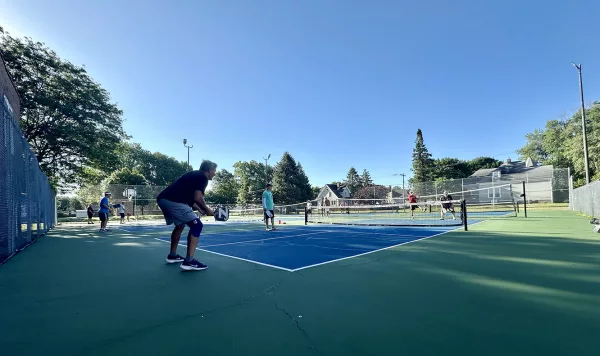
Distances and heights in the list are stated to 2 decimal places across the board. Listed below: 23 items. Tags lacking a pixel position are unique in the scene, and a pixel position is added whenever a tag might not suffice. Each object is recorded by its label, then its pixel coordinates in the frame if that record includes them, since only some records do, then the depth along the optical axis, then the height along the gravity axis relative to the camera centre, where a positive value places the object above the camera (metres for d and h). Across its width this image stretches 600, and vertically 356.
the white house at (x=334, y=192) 66.88 +0.18
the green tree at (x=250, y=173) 67.19 +5.52
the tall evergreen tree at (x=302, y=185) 50.44 +1.44
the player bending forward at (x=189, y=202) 4.48 -0.07
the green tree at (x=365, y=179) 74.19 +3.36
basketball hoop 27.54 +0.59
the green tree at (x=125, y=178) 43.53 +3.29
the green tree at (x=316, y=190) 77.64 +0.90
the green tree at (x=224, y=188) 54.92 +1.85
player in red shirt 16.92 -0.45
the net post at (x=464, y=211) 8.88 -0.70
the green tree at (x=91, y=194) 52.31 +1.27
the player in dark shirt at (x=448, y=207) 14.28 -0.89
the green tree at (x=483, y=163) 77.08 +6.90
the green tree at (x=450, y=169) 62.41 +4.74
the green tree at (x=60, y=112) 18.91 +6.21
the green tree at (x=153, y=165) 67.56 +8.04
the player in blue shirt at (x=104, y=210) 12.90 -0.48
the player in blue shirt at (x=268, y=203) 10.99 -0.33
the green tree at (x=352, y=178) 75.67 +3.71
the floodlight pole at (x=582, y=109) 18.09 +4.92
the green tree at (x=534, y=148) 61.78 +8.47
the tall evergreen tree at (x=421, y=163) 59.00 +5.53
